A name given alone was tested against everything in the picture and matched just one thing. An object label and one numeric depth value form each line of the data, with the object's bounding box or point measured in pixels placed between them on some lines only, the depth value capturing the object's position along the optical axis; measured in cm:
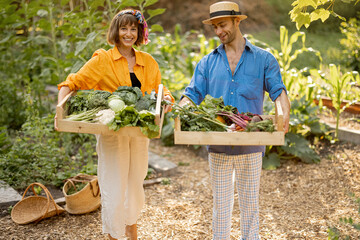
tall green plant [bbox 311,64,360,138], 491
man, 268
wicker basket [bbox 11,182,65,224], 338
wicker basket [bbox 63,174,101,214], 350
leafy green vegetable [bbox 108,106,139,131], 226
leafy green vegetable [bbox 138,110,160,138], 226
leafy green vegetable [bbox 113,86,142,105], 247
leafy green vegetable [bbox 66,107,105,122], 238
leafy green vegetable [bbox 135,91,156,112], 247
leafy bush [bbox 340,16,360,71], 633
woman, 273
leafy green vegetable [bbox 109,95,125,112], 234
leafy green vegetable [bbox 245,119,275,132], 225
